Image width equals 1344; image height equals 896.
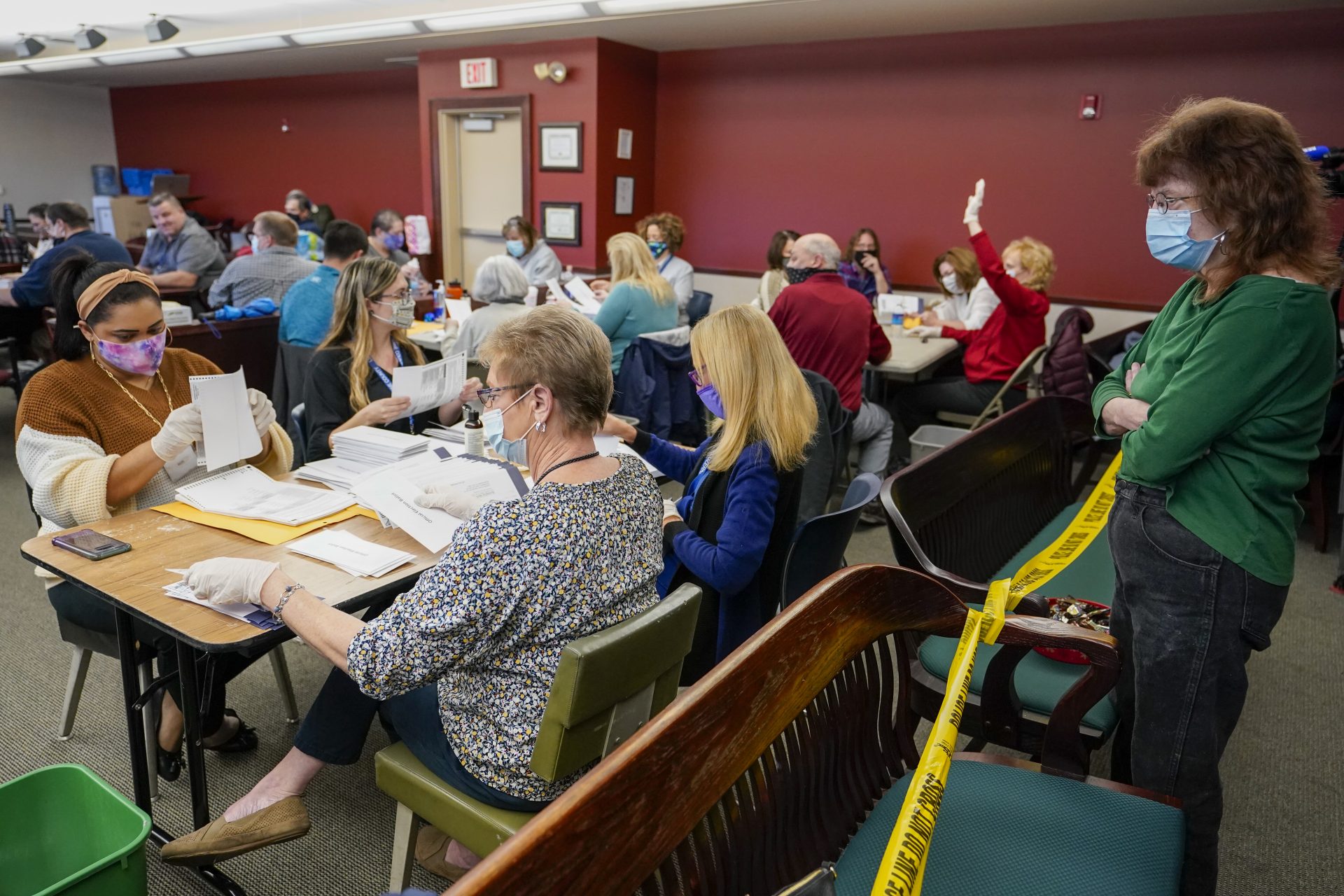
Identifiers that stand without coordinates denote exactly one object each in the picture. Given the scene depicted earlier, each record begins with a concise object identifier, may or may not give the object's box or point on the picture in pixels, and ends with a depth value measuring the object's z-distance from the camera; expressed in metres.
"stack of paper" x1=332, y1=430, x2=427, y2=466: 2.40
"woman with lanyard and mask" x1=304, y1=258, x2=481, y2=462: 2.79
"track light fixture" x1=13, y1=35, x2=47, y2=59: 8.54
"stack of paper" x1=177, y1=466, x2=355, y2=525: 2.02
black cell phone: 1.77
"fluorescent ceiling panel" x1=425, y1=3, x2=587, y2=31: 5.85
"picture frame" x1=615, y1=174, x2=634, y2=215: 7.51
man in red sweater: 3.88
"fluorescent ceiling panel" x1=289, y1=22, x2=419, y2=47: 6.64
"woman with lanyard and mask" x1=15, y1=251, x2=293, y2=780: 2.01
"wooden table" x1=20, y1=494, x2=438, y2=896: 1.55
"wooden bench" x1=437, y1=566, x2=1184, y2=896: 0.88
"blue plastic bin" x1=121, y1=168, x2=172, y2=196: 11.87
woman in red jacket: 4.57
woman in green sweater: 1.40
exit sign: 7.53
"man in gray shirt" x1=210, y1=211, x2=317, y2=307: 5.28
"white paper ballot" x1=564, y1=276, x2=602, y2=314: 5.12
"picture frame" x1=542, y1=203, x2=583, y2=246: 7.44
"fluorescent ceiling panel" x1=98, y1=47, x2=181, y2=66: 8.34
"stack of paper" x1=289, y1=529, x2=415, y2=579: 1.78
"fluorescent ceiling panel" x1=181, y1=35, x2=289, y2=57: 7.45
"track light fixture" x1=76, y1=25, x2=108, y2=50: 7.95
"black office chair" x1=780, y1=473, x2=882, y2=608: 2.08
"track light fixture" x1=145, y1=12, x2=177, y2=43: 7.06
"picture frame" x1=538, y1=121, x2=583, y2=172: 7.23
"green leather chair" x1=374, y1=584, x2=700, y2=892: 1.28
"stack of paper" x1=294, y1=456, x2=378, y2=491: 2.29
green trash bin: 1.58
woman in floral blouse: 1.34
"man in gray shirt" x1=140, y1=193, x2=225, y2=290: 6.40
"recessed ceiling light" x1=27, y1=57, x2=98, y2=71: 9.05
